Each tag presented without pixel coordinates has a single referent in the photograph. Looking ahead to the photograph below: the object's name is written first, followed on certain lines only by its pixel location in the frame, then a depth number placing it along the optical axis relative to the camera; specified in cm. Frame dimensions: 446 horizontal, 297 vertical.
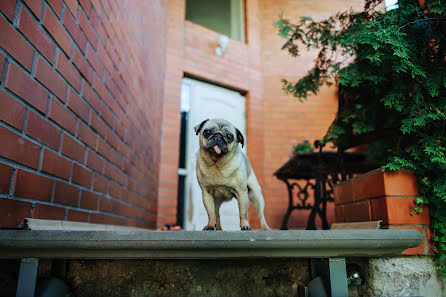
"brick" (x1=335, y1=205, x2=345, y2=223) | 189
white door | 435
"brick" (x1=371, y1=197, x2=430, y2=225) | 139
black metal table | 294
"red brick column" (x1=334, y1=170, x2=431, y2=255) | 138
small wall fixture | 496
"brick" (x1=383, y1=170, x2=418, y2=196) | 141
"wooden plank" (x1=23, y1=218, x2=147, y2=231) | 108
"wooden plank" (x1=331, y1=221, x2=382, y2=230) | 141
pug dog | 145
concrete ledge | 95
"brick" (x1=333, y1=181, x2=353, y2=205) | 179
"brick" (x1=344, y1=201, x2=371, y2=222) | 158
